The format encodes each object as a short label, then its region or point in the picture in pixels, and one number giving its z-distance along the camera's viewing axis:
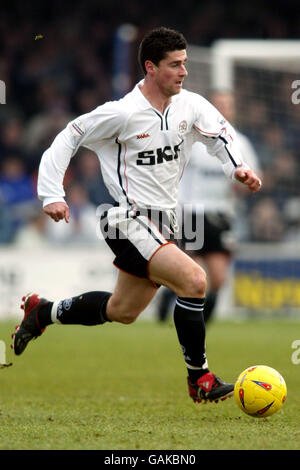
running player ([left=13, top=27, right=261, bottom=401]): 10.25
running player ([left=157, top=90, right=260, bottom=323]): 18.81
